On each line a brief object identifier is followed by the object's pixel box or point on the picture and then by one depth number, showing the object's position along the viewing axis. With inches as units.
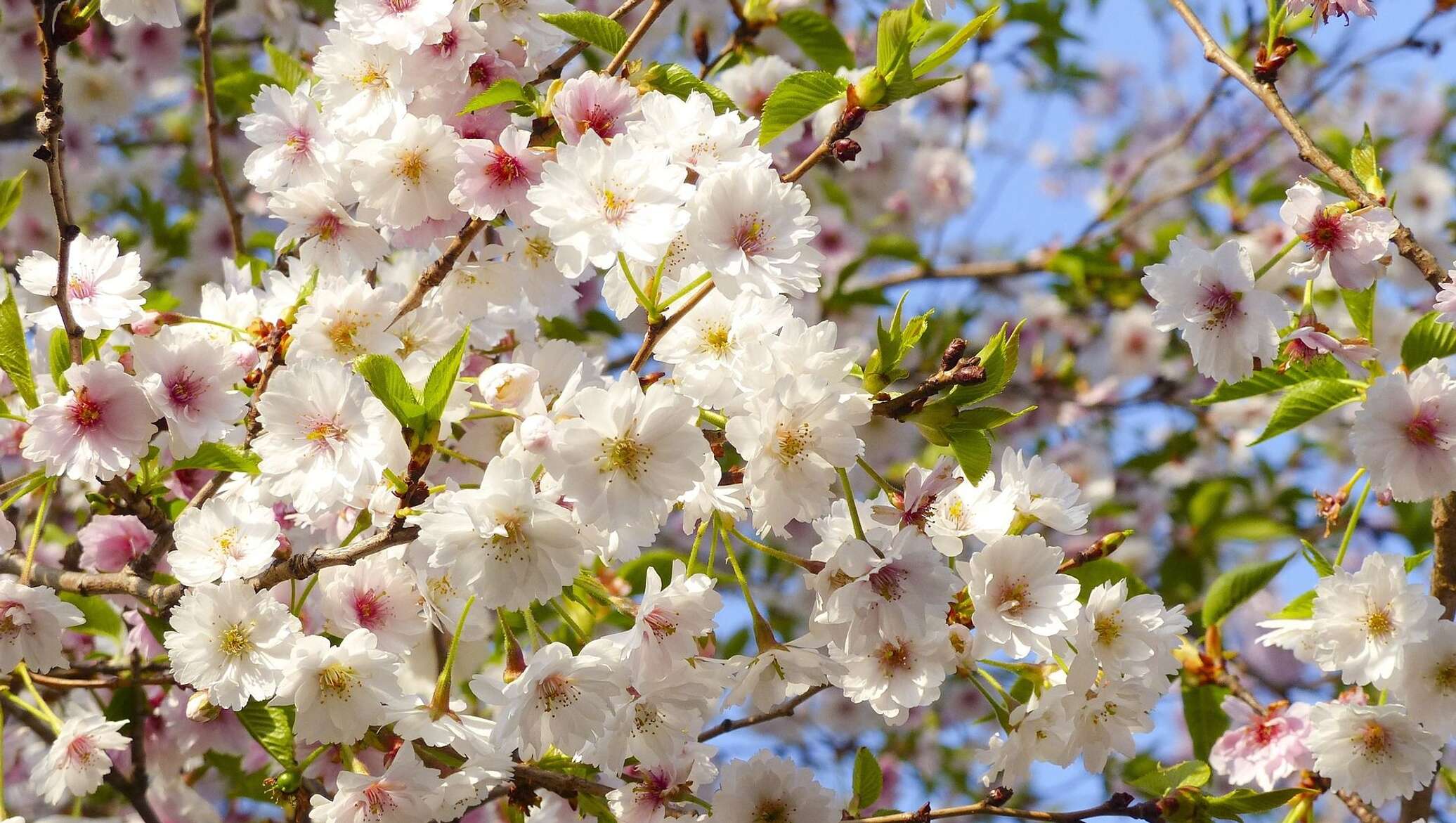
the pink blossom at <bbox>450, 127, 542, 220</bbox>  39.1
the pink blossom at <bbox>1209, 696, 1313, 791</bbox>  42.1
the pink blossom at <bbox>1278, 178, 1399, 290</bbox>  39.5
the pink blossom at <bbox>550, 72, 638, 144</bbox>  38.8
